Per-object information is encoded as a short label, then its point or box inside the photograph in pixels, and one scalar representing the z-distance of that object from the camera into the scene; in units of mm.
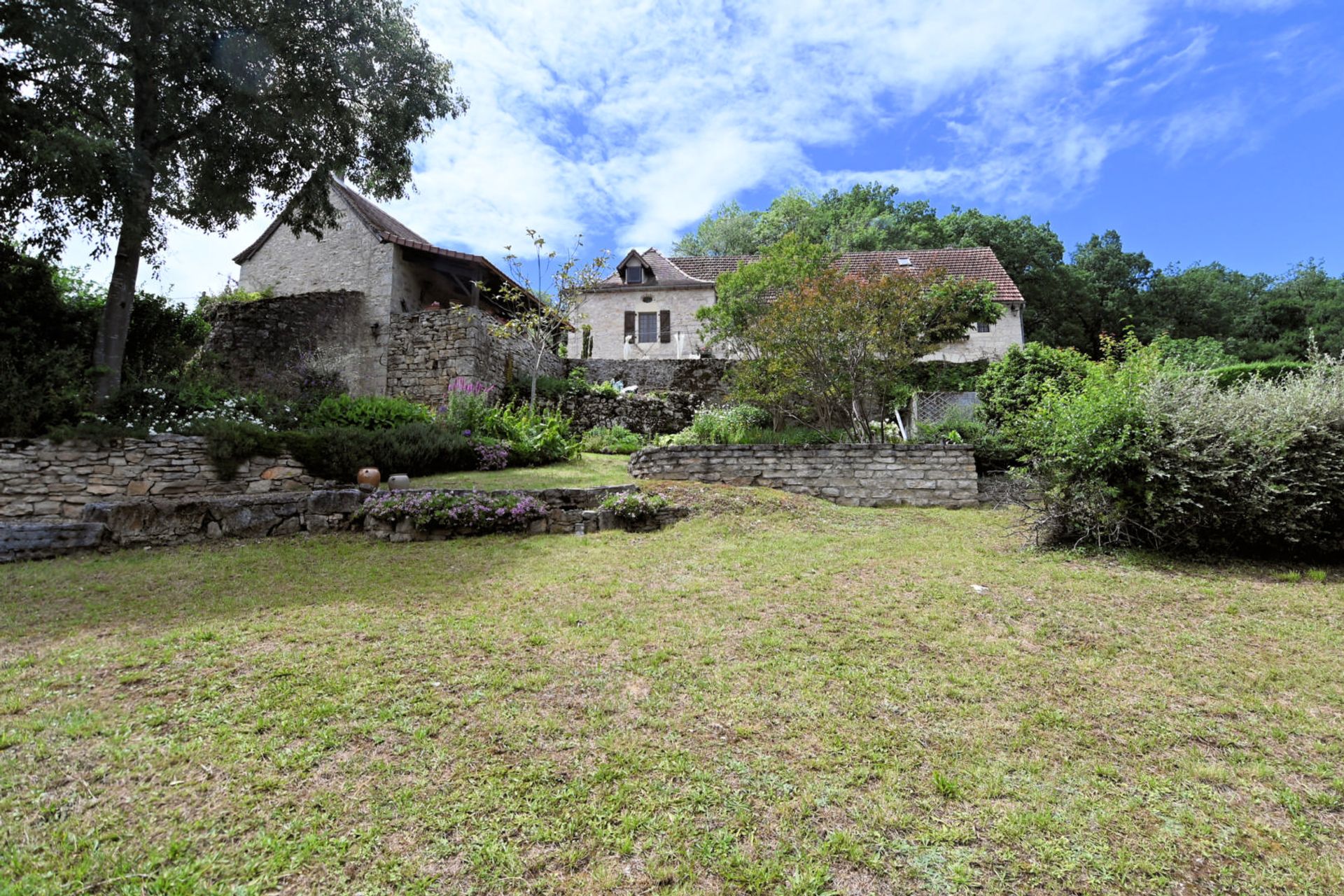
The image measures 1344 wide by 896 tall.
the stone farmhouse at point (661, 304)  21812
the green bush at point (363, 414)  10109
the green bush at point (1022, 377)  11469
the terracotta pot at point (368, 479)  8102
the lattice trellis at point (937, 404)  13125
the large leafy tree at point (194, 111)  8633
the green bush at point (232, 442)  8227
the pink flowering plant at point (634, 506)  7441
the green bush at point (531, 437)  10648
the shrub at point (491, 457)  9984
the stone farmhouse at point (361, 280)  14227
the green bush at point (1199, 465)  5516
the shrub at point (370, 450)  8695
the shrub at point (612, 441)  13008
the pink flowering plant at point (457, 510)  6926
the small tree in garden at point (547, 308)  14422
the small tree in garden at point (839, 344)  10438
